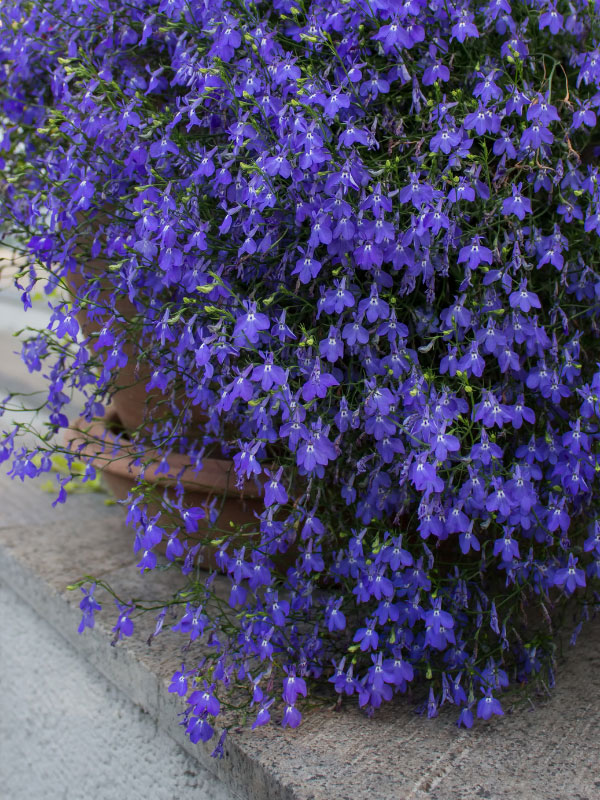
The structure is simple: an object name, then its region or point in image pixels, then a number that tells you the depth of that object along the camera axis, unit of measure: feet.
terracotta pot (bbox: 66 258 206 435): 2.98
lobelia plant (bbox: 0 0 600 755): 2.50
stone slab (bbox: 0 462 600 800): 2.46
